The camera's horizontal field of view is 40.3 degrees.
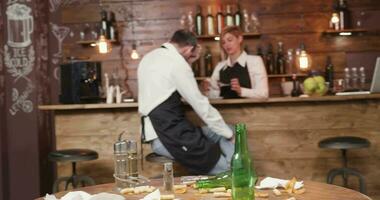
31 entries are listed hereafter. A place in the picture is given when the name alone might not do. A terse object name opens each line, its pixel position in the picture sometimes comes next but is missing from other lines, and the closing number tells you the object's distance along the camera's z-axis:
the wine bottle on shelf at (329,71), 5.84
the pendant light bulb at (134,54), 6.03
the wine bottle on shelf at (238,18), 5.91
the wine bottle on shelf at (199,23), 5.94
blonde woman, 4.51
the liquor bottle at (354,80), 5.23
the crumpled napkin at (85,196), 1.76
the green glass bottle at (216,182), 2.02
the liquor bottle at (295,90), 5.25
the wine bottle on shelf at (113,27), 6.03
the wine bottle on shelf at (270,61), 5.96
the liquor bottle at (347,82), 5.21
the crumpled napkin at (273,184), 2.00
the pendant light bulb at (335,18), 5.82
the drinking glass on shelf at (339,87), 4.78
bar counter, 3.89
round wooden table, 1.80
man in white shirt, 3.50
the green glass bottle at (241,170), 1.75
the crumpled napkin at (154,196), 1.82
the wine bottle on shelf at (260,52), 6.02
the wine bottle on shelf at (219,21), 5.93
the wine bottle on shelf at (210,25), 5.93
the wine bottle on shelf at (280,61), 5.96
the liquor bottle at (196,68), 6.03
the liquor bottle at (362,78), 5.35
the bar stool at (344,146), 3.57
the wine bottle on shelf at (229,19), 5.90
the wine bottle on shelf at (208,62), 6.03
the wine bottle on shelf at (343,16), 5.87
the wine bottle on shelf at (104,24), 5.98
